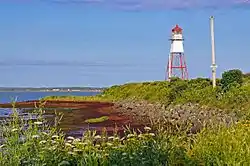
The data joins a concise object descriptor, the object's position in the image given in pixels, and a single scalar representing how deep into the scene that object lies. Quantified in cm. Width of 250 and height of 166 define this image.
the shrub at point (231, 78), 3419
